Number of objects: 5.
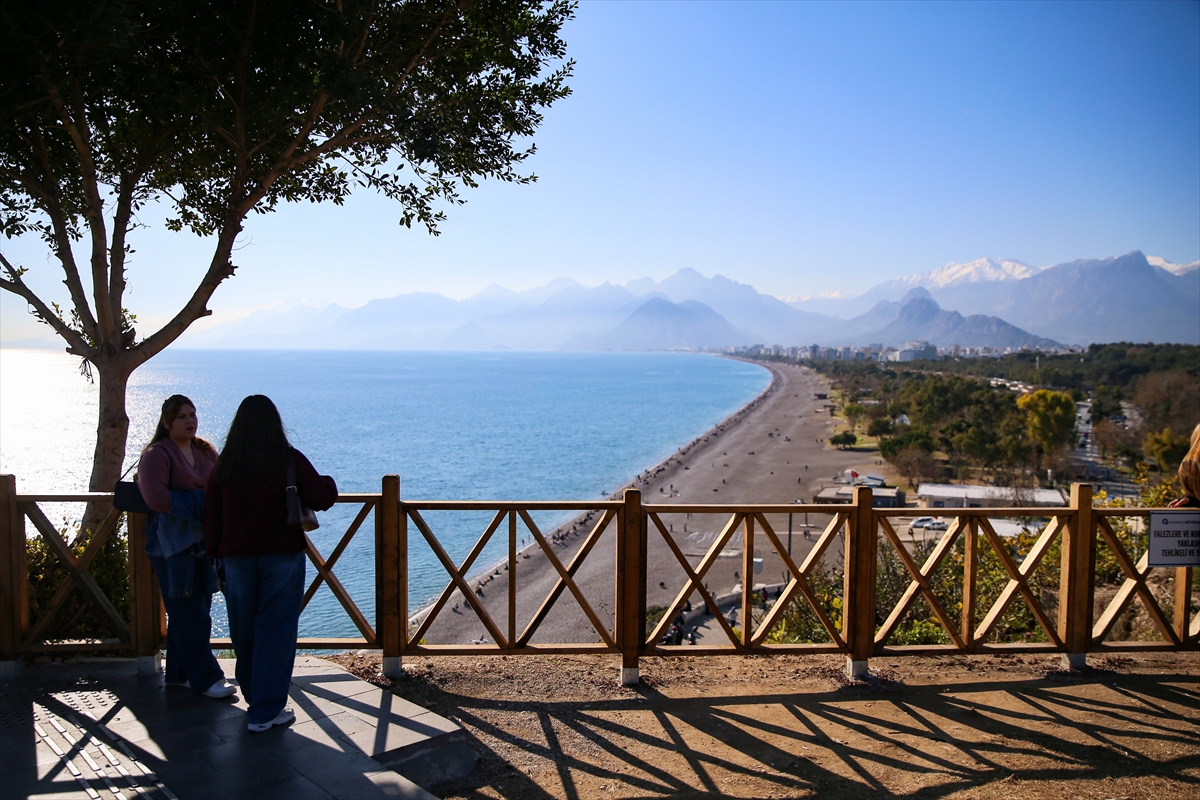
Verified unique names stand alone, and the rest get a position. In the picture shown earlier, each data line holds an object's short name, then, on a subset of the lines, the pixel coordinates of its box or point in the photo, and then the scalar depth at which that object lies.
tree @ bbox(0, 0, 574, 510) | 4.95
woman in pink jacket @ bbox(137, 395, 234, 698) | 3.84
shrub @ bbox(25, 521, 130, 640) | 4.87
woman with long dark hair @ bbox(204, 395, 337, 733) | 3.57
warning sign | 5.09
